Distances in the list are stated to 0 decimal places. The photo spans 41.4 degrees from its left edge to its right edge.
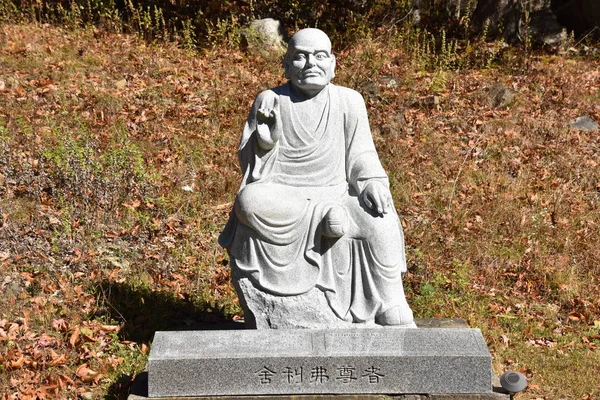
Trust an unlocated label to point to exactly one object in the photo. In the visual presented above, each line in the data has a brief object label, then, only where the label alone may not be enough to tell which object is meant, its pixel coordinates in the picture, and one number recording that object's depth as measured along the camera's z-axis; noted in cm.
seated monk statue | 561
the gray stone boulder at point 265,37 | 1266
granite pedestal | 526
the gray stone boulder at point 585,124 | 1091
